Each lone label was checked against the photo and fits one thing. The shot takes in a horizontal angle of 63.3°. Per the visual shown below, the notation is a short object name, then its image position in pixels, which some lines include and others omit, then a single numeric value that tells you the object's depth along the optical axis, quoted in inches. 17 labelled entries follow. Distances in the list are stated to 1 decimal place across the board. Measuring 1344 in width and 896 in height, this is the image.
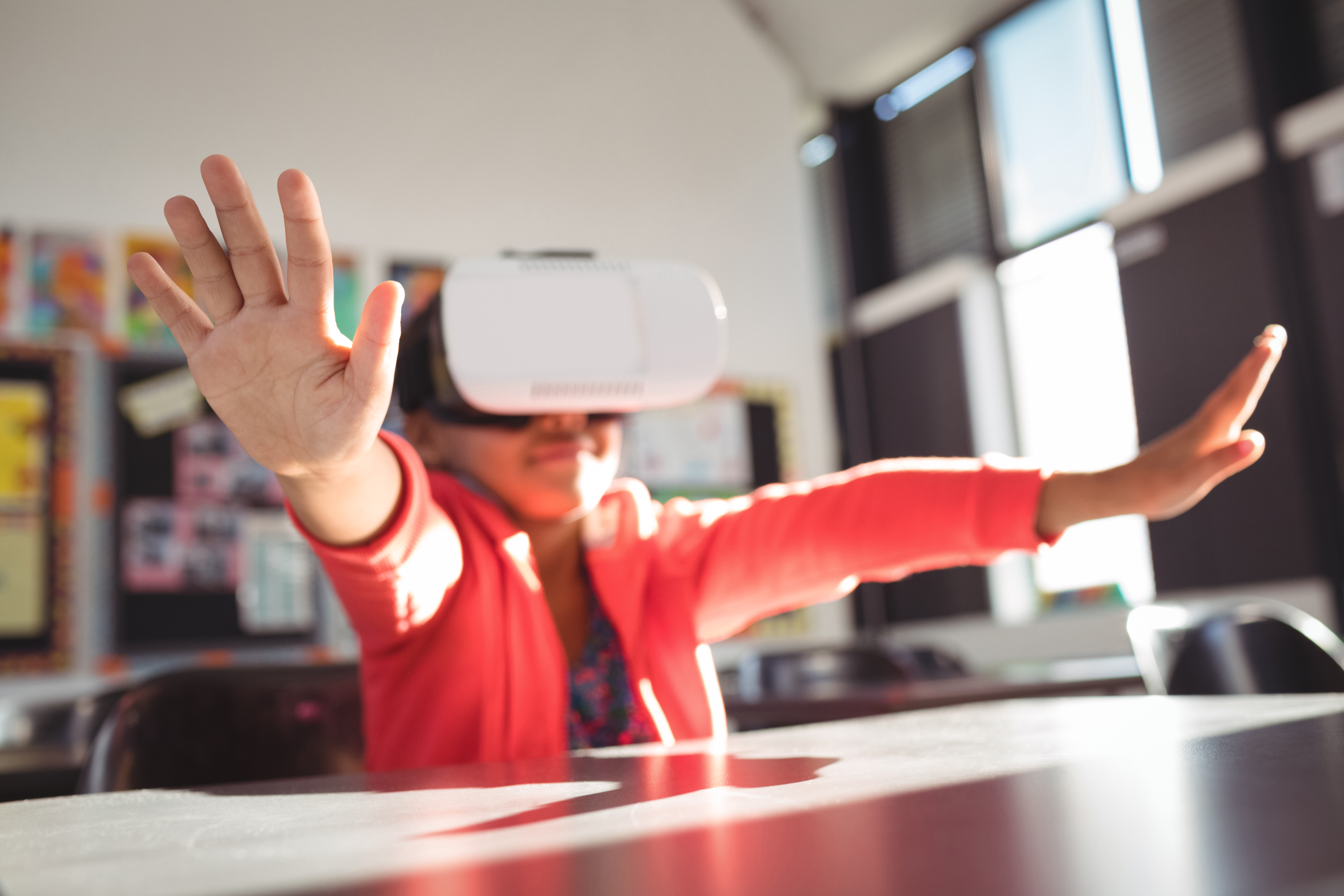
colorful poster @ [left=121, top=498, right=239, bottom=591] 131.8
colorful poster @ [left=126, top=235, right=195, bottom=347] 132.9
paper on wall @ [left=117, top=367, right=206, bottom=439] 133.9
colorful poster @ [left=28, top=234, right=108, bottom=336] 131.0
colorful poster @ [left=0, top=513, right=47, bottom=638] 125.0
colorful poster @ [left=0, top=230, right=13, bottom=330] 129.5
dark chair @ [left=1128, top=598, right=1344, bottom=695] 51.0
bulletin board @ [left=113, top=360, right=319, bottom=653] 131.8
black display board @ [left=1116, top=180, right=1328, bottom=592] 124.1
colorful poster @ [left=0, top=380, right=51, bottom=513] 127.0
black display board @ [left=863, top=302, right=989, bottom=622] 166.6
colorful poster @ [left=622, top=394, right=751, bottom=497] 163.6
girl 23.3
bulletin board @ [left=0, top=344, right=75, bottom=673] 125.3
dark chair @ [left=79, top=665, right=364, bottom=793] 32.4
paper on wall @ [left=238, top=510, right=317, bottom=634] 136.6
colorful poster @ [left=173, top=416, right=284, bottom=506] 135.4
